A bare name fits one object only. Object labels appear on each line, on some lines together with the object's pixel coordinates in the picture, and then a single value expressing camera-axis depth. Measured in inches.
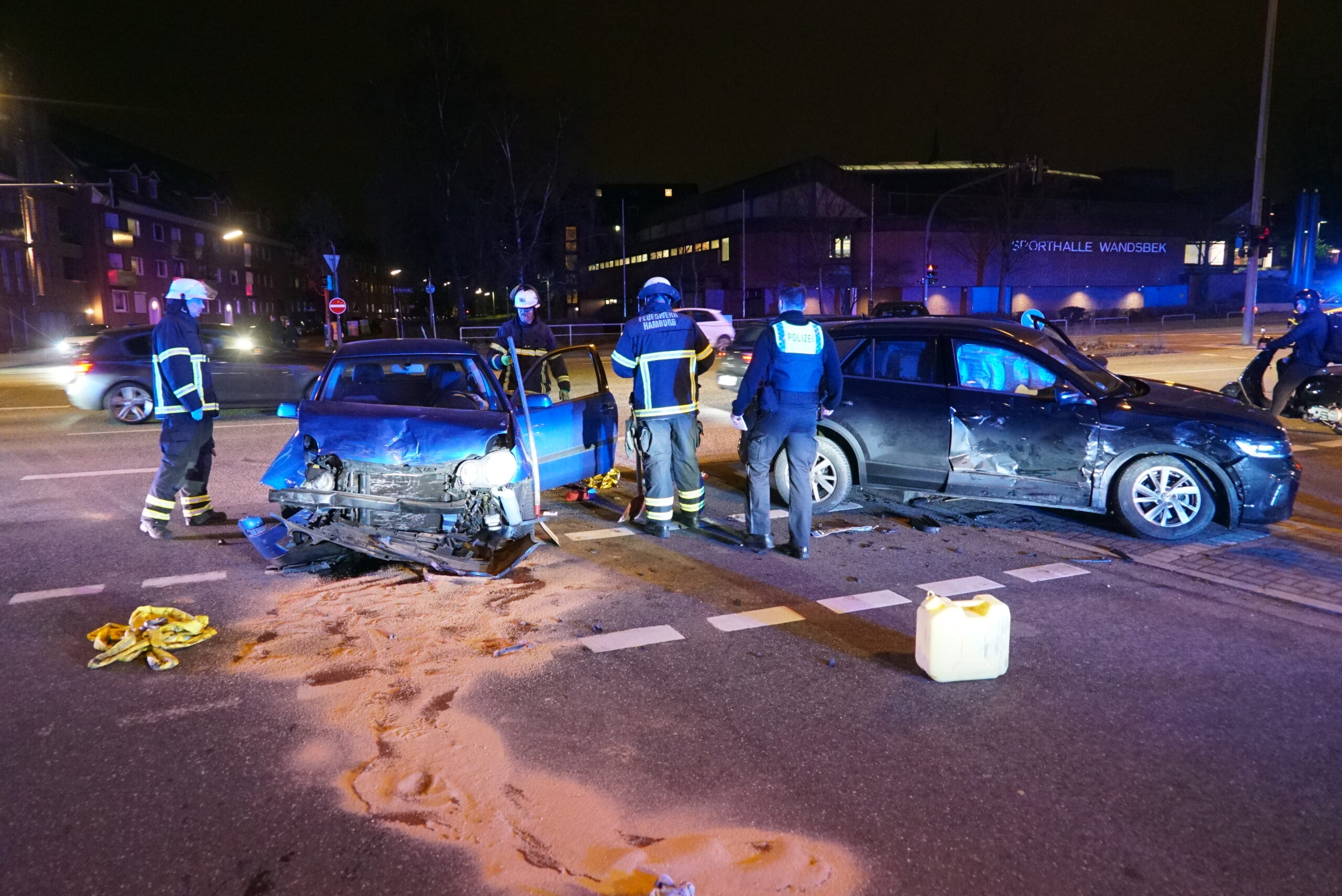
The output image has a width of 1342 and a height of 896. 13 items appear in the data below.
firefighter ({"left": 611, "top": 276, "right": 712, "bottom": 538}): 269.3
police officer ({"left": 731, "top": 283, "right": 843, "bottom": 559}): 246.4
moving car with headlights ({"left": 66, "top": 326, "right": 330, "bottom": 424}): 525.7
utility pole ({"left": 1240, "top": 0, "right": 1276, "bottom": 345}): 998.4
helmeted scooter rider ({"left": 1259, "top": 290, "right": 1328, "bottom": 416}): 435.8
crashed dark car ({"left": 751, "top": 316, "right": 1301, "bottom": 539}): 257.1
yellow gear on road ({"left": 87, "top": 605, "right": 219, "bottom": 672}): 183.3
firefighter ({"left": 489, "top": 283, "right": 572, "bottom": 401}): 325.1
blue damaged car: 224.5
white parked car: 1248.8
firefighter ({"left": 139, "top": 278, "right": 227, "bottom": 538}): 280.1
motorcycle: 452.4
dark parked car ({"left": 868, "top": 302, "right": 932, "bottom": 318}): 1171.3
